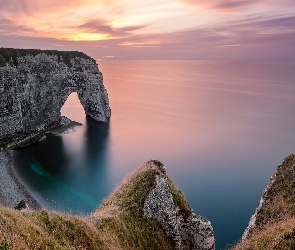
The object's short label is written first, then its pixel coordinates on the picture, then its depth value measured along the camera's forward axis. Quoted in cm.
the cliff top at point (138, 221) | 1819
